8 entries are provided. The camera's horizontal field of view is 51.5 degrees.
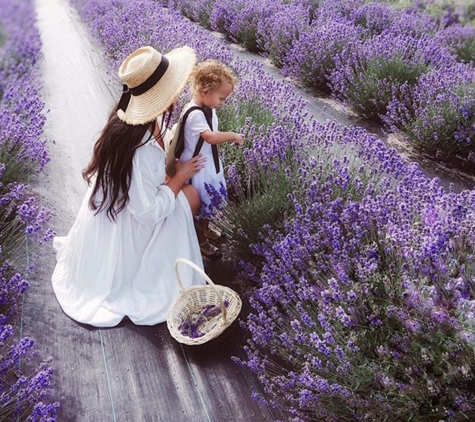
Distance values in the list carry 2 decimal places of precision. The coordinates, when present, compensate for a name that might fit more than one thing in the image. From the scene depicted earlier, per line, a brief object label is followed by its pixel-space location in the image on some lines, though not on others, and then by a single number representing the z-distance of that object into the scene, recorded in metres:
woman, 2.12
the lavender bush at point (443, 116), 3.47
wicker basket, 2.04
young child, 2.42
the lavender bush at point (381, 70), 4.21
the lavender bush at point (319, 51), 4.91
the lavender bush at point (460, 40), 5.81
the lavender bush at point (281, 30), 5.66
